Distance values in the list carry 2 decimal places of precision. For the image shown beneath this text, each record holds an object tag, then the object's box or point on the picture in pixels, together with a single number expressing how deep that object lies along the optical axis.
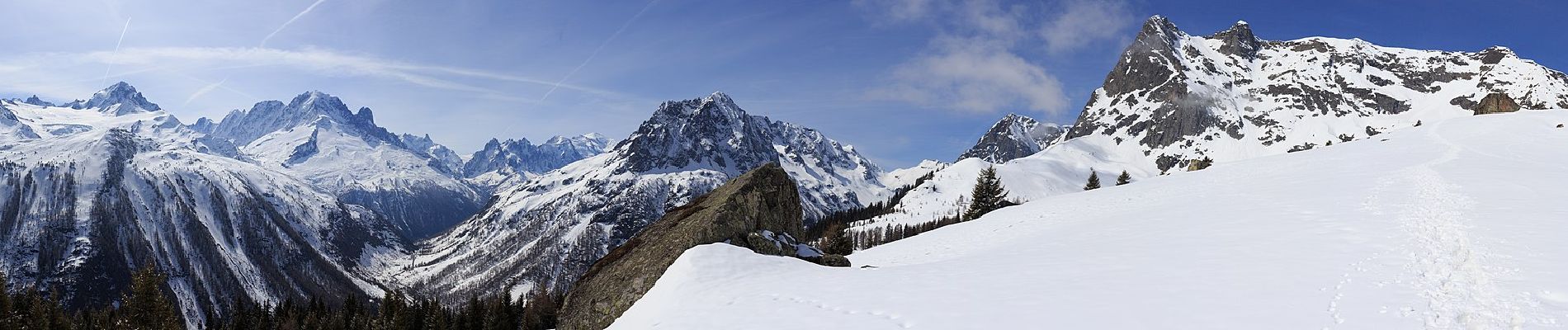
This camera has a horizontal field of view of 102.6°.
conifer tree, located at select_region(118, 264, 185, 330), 35.88
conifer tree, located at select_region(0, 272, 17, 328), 44.02
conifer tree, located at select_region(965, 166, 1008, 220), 61.59
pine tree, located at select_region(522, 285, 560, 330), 64.44
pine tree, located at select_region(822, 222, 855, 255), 50.84
